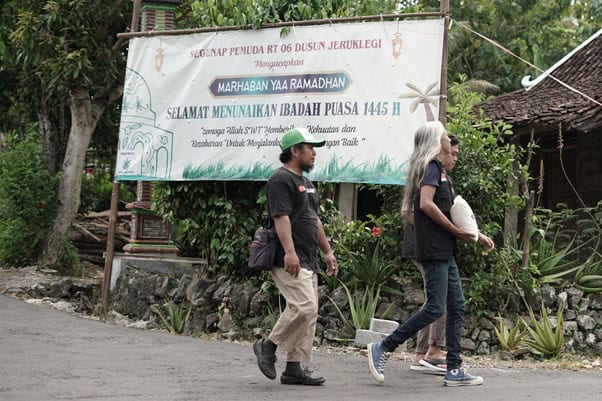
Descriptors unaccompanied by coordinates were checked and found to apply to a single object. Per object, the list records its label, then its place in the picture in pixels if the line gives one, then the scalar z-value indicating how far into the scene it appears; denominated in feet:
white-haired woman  33.72
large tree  75.72
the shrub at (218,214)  52.88
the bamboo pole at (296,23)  47.14
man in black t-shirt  33.39
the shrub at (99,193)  94.53
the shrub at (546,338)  44.08
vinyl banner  46.75
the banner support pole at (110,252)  56.14
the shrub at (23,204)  80.12
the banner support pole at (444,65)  45.54
